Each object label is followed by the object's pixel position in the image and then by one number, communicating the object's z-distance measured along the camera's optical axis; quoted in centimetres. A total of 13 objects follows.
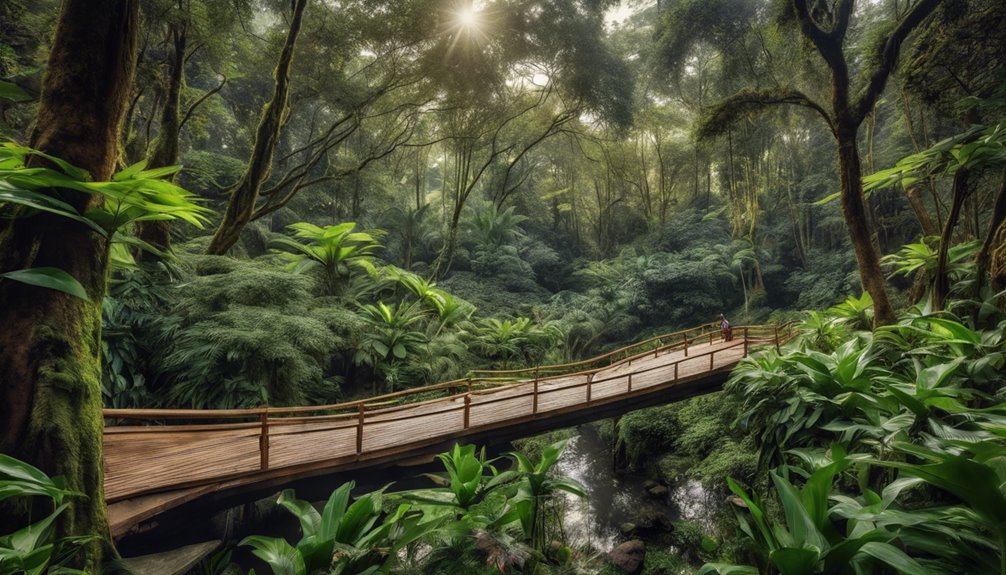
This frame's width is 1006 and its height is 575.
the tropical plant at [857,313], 561
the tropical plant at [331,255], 831
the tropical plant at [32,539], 143
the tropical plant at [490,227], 1623
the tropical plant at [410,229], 1470
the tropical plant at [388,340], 742
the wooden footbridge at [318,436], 332
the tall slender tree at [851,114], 456
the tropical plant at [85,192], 179
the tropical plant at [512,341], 948
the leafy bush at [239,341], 513
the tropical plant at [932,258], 424
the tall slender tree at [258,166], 615
